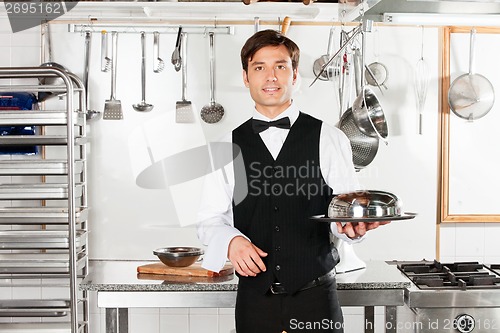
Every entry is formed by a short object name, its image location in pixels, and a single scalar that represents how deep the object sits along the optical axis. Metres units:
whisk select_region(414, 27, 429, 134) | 3.76
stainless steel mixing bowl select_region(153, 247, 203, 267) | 2.81
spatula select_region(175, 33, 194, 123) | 3.73
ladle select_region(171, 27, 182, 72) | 3.67
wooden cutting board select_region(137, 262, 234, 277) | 2.77
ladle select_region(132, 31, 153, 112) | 3.72
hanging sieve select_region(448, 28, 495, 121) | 3.69
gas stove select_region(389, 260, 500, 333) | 2.78
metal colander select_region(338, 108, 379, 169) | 3.29
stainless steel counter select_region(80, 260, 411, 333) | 2.64
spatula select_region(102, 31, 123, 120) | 3.74
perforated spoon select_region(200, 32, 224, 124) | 3.75
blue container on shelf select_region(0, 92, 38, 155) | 3.62
